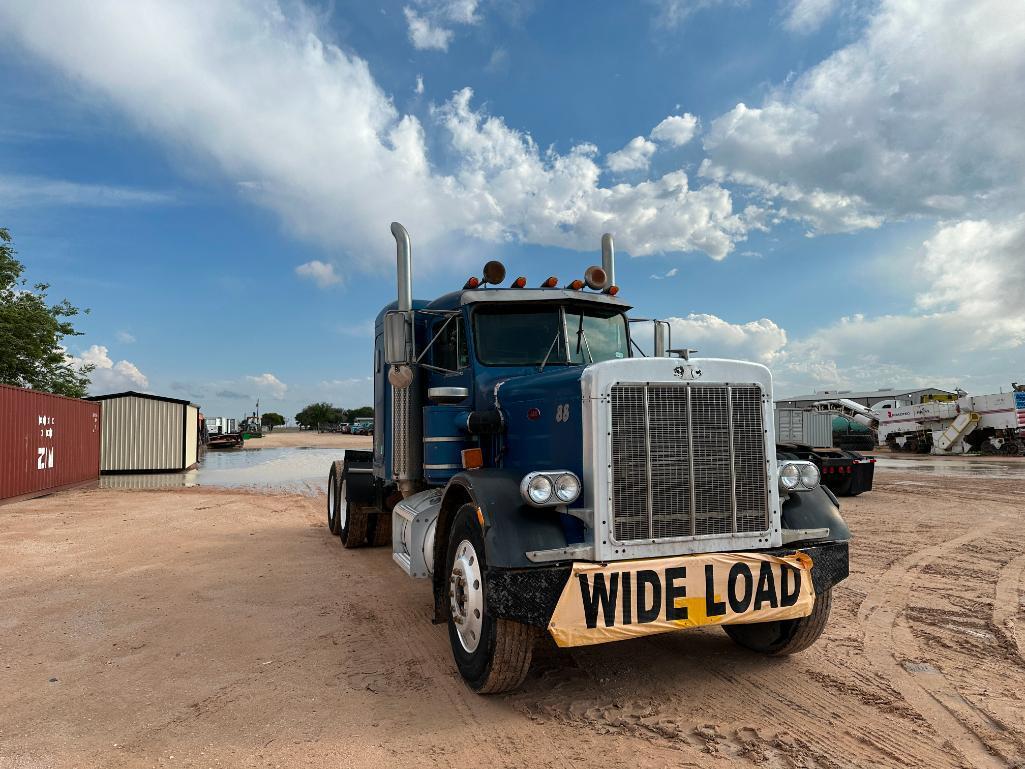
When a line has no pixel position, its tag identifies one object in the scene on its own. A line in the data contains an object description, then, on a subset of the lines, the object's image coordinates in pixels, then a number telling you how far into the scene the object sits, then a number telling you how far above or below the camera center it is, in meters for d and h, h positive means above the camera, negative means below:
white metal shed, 22.91 +0.06
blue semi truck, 3.48 -0.55
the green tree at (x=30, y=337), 24.81 +3.84
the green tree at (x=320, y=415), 118.38 +3.24
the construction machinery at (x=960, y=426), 30.28 -0.11
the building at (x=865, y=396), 65.56 +3.05
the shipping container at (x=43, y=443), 14.00 -0.17
